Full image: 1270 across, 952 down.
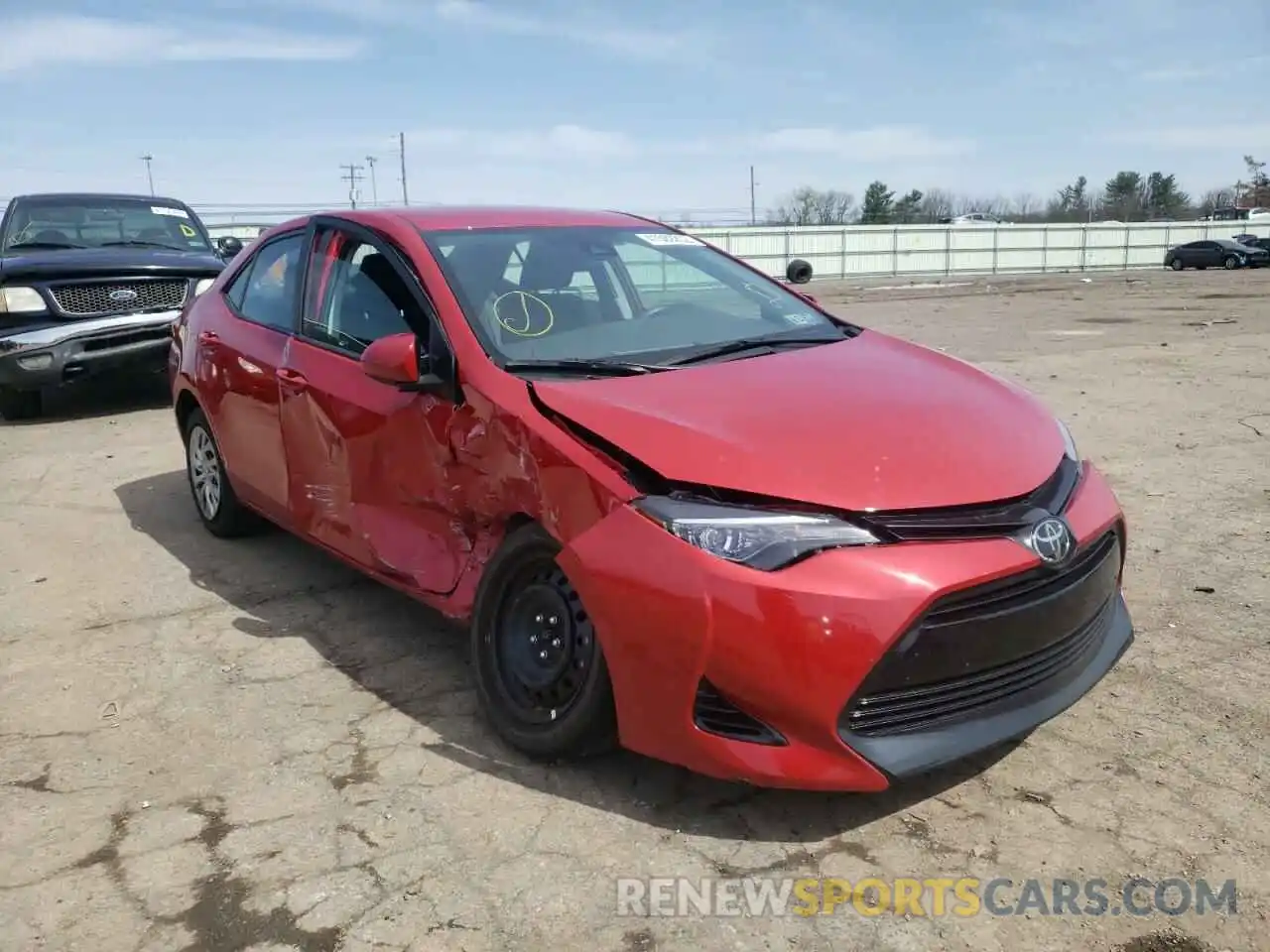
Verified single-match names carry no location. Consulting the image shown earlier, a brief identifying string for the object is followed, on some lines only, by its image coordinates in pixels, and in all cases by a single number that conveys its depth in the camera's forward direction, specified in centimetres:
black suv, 841
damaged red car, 240
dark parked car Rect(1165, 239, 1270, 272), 4241
